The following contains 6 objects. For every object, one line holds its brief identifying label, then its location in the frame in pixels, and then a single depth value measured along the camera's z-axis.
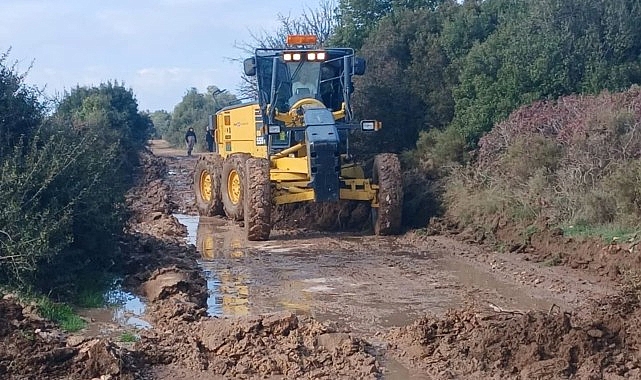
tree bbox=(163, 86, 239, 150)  54.28
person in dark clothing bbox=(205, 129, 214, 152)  21.43
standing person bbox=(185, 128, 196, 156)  39.00
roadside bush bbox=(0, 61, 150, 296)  9.96
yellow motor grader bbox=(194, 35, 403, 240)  14.80
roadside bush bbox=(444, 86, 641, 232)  12.43
